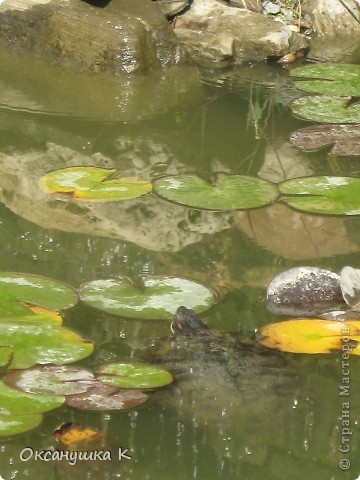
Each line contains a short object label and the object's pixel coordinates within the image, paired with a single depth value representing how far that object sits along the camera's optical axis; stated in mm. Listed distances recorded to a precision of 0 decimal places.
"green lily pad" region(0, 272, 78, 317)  6133
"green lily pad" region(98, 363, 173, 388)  5383
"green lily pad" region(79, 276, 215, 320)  6207
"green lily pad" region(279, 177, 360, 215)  7801
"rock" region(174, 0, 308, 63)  11797
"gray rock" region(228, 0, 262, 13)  12922
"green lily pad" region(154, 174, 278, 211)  7828
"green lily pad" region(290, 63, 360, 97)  10687
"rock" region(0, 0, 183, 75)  10984
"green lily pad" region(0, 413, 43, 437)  4957
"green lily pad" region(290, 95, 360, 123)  9773
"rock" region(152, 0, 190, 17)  12211
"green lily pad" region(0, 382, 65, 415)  5102
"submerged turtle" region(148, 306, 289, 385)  5527
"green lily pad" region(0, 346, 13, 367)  5508
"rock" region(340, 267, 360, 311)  6383
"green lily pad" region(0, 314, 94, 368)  5586
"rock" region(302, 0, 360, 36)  13250
